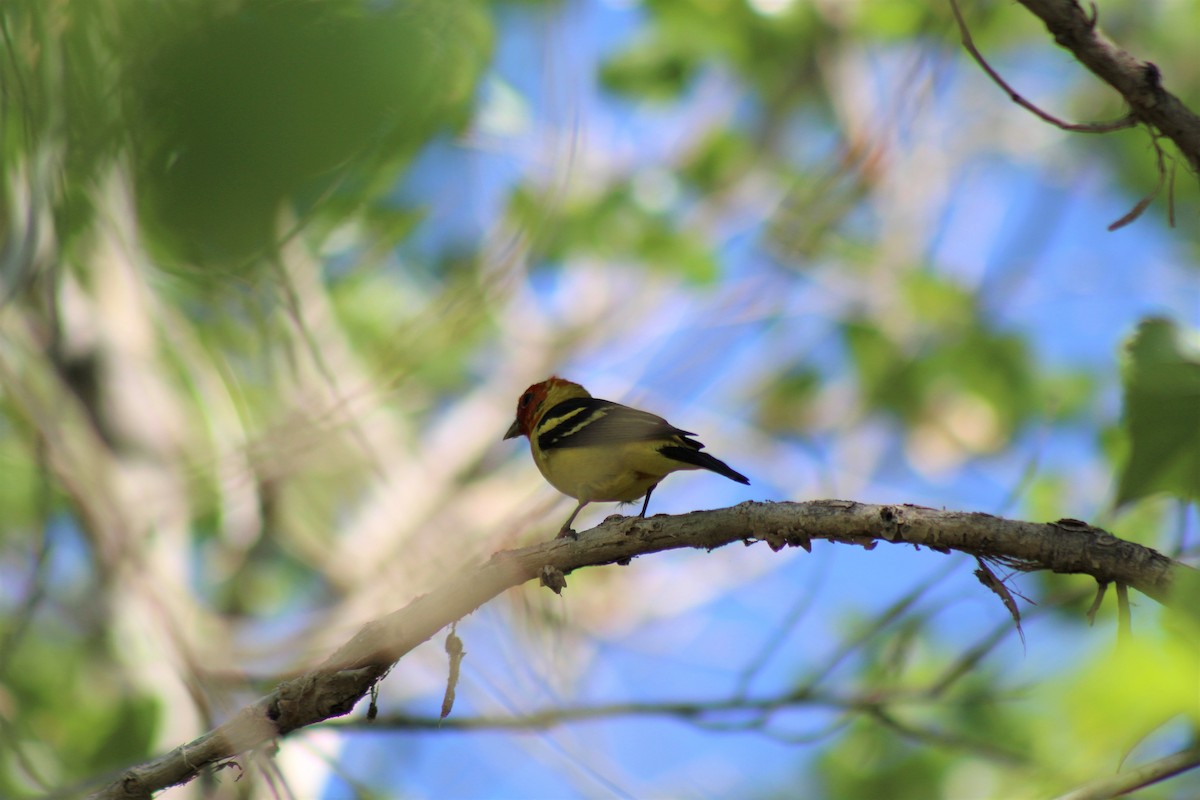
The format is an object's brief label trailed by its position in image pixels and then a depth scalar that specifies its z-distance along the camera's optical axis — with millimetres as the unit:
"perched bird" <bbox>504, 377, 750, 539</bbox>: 9266
